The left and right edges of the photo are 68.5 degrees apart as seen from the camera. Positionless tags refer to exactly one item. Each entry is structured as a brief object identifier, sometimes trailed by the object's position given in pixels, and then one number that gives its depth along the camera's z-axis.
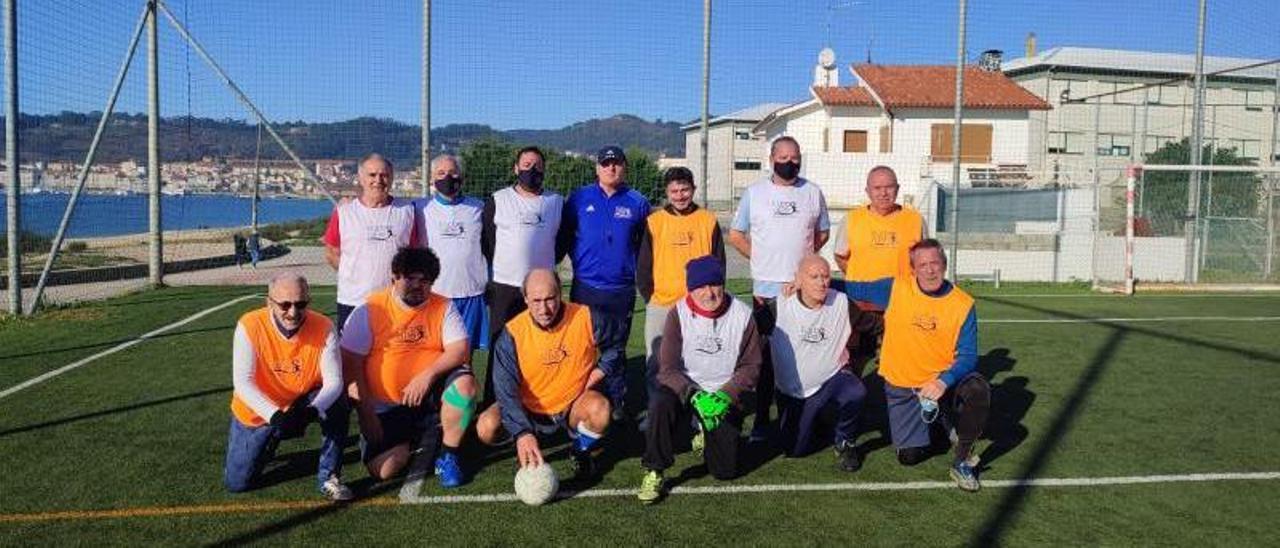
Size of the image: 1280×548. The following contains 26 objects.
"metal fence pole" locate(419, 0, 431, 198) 11.13
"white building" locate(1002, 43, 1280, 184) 37.56
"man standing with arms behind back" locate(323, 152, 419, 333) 5.85
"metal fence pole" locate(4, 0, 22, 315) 10.25
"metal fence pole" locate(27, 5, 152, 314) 11.04
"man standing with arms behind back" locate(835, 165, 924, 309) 6.29
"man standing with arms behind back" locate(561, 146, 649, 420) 6.18
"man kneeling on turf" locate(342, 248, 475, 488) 5.05
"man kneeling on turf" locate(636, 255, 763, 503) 4.91
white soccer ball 4.61
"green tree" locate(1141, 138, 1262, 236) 17.66
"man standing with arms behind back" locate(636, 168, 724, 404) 6.08
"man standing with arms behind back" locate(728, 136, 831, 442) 6.34
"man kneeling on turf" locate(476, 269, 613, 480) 4.90
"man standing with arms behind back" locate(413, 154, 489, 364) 6.09
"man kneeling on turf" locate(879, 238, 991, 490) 5.16
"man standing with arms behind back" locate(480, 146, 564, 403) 6.14
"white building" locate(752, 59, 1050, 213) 32.50
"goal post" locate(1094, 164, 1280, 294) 16.14
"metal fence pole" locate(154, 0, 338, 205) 12.59
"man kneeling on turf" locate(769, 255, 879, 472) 5.38
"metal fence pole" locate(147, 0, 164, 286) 13.09
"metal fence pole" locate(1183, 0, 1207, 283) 16.19
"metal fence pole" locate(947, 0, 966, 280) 13.06
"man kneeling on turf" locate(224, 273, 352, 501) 4.75
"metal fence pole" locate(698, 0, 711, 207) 11.63
